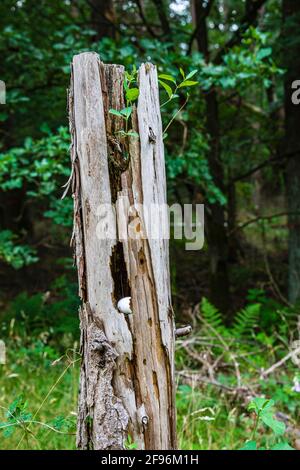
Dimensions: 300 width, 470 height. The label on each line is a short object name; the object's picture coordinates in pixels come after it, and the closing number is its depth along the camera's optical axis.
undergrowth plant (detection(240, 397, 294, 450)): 1.65
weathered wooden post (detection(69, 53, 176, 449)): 1.48
